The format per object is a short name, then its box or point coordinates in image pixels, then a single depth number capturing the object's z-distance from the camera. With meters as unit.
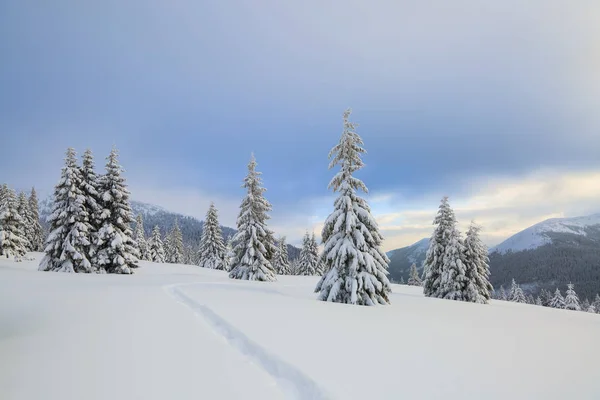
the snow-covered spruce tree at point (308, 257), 58.56
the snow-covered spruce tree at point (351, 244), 15.23
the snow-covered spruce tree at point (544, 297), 82.66
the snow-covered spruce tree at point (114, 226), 26.27
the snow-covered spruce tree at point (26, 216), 49.75
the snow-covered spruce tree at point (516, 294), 64.06
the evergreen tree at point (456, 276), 28.20
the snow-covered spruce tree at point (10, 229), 35.59
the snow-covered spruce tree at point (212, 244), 48.22
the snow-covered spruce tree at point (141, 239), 59.53
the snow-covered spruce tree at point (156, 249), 59.62
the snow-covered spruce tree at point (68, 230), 25.08
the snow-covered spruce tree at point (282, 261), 59.92
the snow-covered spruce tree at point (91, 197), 26.39
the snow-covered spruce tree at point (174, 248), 66.69
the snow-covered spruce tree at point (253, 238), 29.20
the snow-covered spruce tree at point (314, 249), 58.08
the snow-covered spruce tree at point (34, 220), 55.04
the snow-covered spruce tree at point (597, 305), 84.78
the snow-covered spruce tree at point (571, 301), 51.75
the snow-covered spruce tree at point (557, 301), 61.49
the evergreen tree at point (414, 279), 67.22
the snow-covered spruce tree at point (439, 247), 29.97
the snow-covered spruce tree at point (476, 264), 28.66
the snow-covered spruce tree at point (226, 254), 49.03
